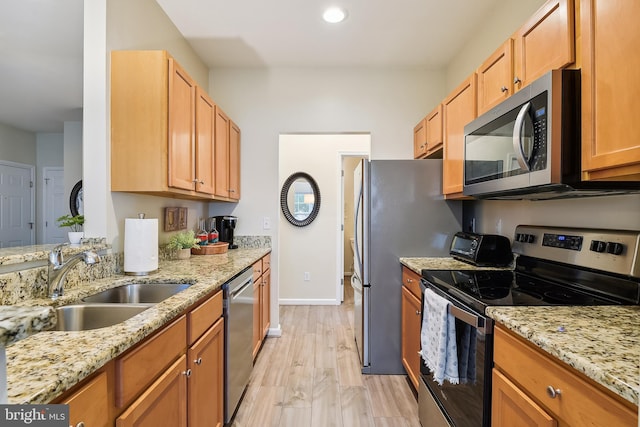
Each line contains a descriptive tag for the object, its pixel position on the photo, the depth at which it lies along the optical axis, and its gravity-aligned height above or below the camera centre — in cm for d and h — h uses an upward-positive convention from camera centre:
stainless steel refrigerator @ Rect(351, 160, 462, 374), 232 -15
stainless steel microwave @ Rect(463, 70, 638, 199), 112 +28
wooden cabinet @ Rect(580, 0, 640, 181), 90 +39
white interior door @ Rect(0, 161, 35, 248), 289 +7
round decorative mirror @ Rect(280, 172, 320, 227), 422 +20
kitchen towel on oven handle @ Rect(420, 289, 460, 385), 137 -62
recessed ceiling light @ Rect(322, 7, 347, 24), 219 +145
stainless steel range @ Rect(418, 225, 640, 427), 116 -35
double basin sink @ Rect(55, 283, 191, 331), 116 -39
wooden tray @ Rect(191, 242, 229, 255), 251 -31
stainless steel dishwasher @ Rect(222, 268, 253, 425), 167 -76
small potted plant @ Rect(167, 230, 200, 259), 223 -23
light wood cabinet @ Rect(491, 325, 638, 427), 68 -48
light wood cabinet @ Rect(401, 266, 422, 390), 199 -76
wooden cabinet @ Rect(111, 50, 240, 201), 166 +50
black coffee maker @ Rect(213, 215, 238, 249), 293 -14
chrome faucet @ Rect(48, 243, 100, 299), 117 -22
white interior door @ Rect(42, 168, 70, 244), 317 +16
